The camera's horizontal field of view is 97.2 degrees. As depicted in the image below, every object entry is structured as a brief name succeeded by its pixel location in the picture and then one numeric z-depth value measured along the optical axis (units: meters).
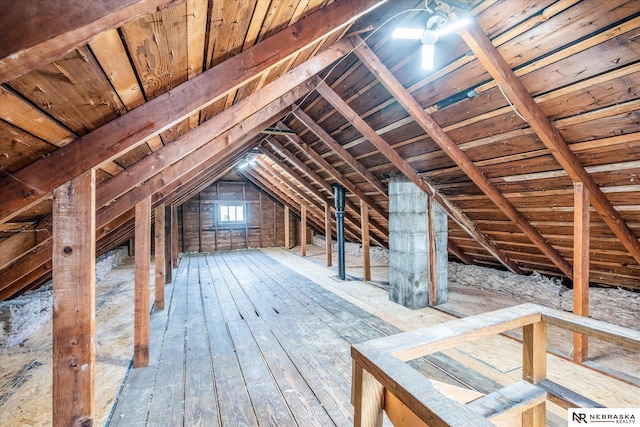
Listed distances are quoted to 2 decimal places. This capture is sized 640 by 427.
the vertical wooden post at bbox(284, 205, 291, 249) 9.66
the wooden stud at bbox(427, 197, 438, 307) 3.89
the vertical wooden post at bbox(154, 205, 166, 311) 3.51
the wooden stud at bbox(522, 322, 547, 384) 1.31
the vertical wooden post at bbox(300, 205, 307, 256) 8.17
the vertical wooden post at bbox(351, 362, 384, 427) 0.84
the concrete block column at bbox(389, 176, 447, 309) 3.86
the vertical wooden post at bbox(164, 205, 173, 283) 5.12
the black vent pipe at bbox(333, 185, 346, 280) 5.38
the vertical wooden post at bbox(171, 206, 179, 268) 6.93
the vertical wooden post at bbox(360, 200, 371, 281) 5.20
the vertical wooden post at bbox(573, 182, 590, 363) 2.38
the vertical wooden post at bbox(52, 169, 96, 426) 1.04
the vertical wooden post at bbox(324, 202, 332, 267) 6.51
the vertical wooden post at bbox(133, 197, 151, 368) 2.38
